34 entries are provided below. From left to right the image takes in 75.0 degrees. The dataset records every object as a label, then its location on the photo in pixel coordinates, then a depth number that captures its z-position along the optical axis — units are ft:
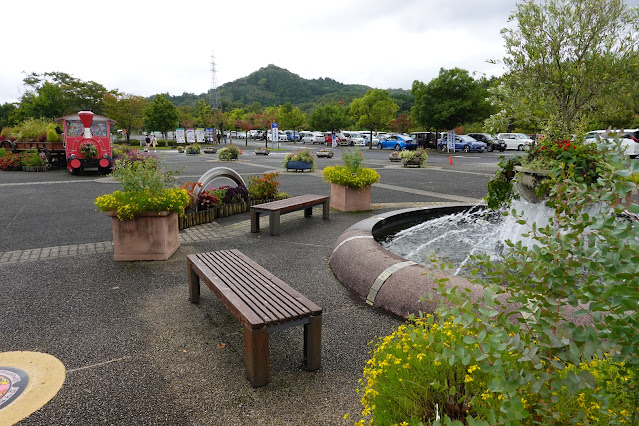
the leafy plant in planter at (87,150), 56.91
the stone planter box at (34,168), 60.75
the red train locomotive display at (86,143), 56.54
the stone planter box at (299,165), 60.54
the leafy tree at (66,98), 140.05
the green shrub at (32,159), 61.67
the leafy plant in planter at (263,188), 31.76
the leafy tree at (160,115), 163.22
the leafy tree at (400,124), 175.22
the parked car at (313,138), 166.59
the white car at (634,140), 75.72
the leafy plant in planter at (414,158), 69.26
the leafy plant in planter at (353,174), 29.84
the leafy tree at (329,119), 185.78
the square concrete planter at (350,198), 30.40
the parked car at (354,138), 148.66
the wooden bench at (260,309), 9.63
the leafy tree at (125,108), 141.18
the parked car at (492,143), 118.42
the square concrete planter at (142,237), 18.70
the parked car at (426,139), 127.54
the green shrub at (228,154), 84.74
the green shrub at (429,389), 5.82
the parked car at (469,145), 114.52
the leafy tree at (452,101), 122.72
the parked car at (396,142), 121.49
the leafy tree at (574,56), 23.36
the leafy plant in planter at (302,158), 60.61
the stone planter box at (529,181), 17.71
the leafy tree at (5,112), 187.81
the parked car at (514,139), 120.78
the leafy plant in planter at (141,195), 18.26
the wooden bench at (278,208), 23.70
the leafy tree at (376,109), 155.12
